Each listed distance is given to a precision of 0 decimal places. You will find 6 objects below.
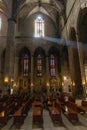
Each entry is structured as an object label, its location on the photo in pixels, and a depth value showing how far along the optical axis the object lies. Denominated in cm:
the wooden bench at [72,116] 586
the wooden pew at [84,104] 802
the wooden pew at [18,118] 557
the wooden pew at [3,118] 579
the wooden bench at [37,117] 577
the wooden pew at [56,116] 588
